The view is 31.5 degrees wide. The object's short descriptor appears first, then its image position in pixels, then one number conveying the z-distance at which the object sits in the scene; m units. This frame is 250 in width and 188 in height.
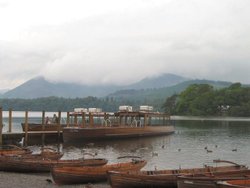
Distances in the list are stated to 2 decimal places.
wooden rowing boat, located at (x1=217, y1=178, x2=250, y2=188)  22.43
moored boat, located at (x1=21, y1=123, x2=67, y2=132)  64.88
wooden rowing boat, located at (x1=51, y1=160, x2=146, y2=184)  30.19
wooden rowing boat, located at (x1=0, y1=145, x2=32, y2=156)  39.41
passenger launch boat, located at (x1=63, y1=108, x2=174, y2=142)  65.38
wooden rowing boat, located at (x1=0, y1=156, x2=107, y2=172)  34.62
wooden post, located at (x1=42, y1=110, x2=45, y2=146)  62.05
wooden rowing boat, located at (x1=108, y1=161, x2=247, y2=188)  27.42
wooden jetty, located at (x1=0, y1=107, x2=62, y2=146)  56.94
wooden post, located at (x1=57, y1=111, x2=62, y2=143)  64.19
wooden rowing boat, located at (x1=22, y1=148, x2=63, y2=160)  36.72
